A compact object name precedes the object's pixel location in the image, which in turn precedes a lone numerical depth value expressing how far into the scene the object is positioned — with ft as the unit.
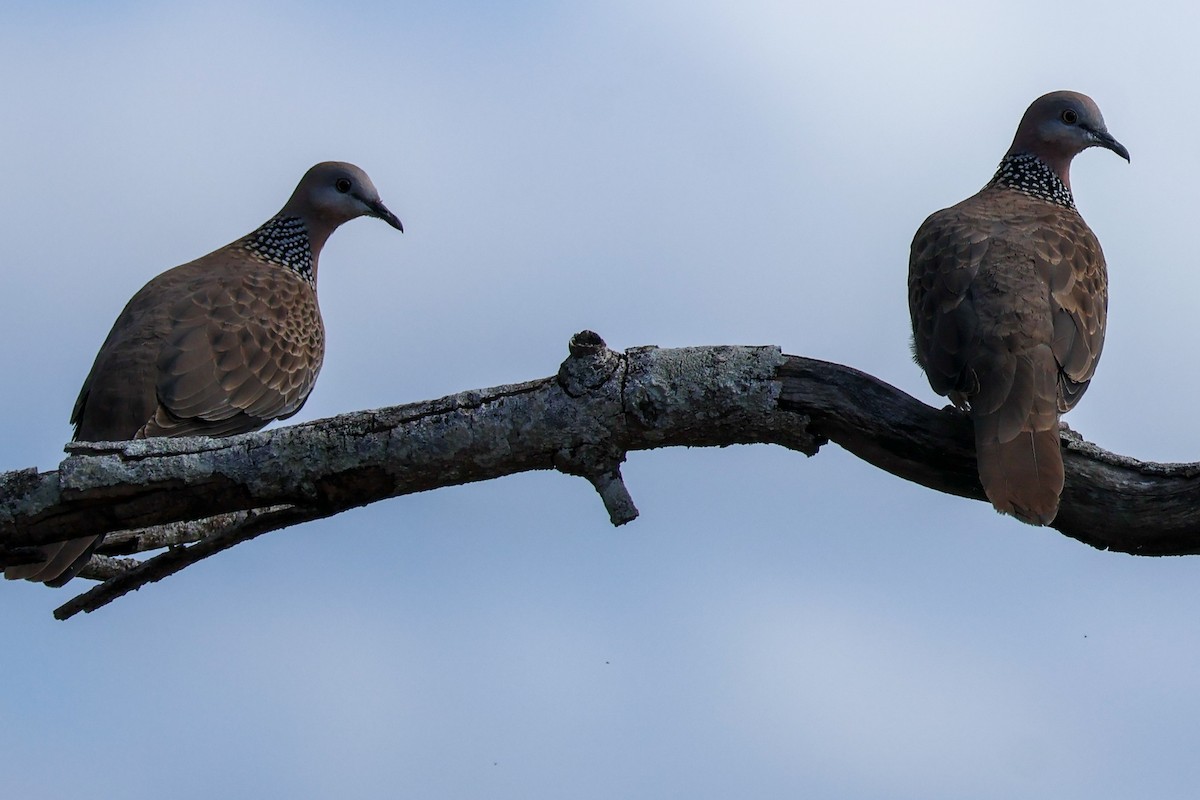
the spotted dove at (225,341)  34.40
